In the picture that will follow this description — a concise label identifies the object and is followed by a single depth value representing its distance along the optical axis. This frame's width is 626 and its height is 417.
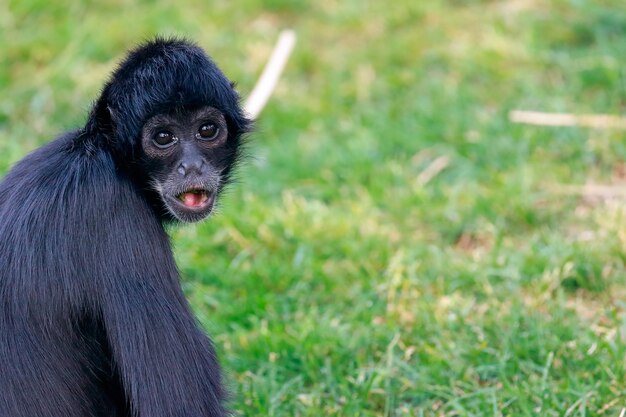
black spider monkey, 8.23
